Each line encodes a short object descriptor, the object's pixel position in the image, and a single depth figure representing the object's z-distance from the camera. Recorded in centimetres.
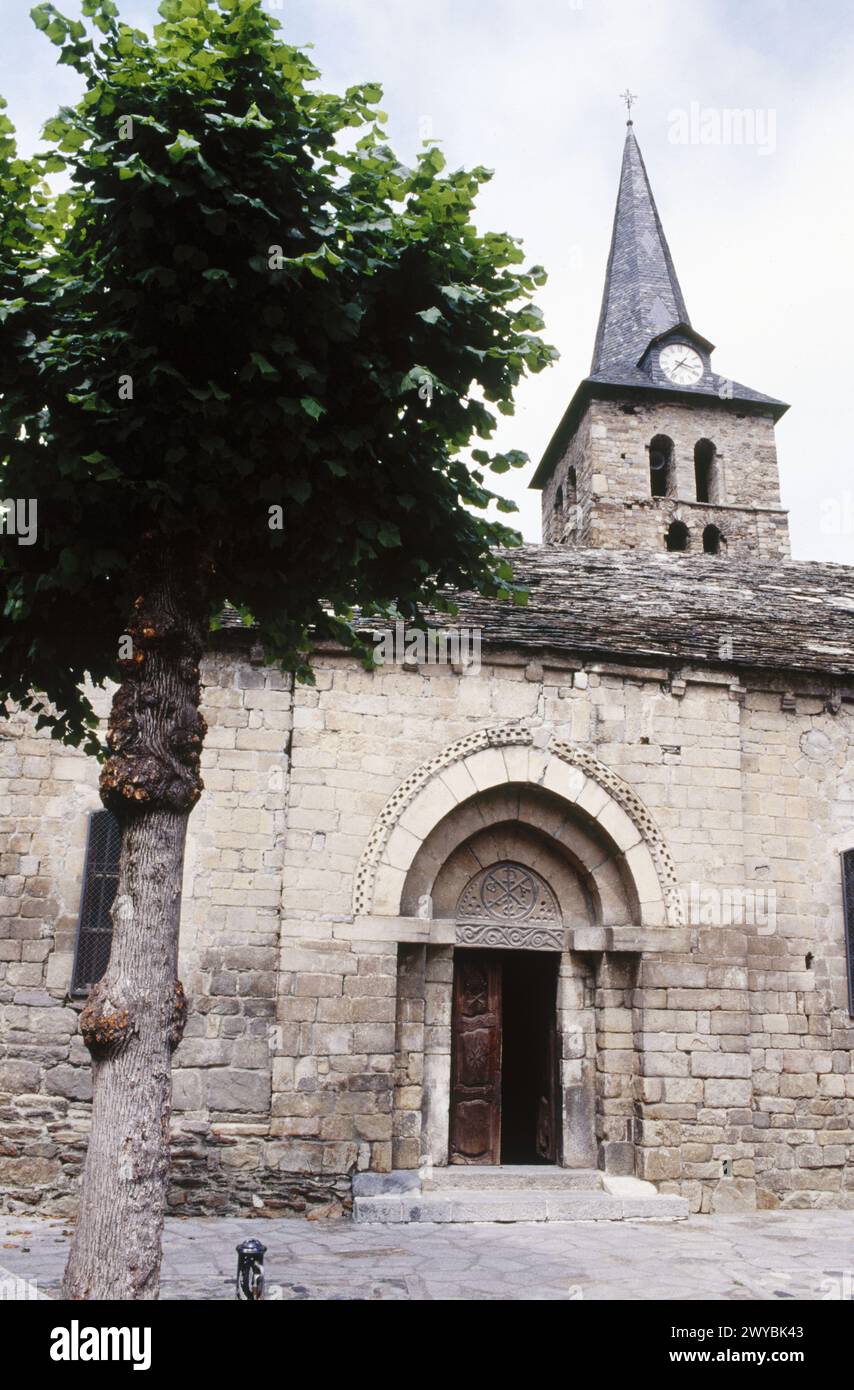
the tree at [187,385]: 466
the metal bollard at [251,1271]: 455
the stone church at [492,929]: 847
